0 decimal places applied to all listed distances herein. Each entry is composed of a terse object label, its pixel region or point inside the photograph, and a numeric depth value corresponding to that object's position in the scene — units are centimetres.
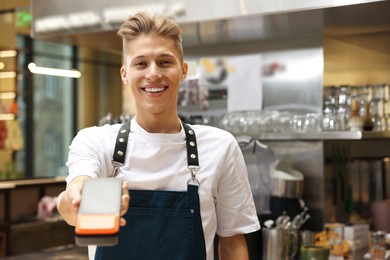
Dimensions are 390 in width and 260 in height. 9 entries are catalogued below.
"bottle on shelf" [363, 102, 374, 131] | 315
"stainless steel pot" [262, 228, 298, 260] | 288
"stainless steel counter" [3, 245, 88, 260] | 303
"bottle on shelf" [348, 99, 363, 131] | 312
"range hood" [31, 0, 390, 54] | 275
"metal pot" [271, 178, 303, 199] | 306
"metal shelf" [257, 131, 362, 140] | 287
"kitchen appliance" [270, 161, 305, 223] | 306
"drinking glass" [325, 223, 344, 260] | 294
